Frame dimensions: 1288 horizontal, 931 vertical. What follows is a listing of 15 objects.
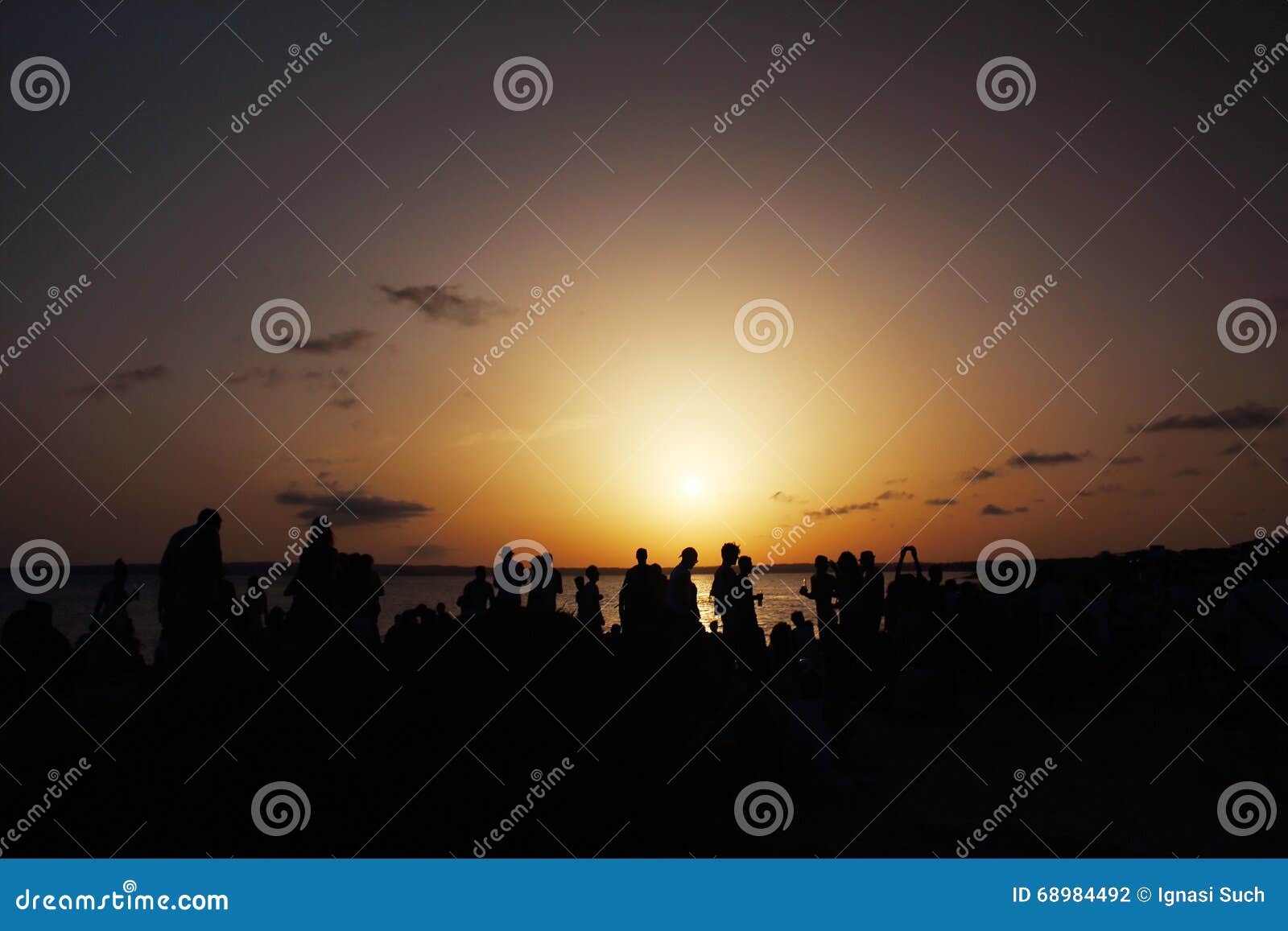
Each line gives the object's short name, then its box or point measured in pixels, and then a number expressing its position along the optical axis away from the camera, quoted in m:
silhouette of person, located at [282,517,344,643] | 9.73
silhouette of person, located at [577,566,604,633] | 16.20
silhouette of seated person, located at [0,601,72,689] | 11.03
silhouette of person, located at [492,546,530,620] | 12.65
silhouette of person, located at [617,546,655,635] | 12.60
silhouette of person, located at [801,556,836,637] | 13.69
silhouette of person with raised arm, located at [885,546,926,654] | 14.19
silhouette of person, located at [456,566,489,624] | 16.02
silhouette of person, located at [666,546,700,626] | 12.30
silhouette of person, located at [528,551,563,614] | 14.38
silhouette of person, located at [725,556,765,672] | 12.20
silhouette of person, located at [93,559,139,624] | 13.50
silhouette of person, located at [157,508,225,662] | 8.78
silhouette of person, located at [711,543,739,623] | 12.38
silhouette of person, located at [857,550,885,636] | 10.30
